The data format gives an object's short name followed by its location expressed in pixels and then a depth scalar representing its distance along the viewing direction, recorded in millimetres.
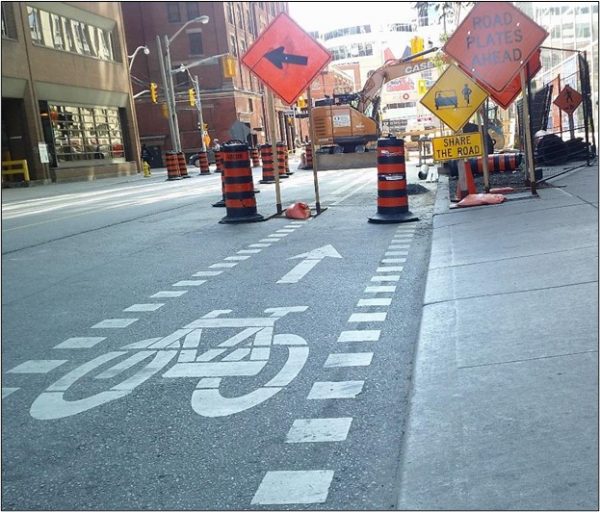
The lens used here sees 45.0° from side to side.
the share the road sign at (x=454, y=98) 11945
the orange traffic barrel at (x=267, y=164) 24522
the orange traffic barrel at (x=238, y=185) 12438
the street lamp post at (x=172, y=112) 45772
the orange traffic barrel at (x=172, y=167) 32822
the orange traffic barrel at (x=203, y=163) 35156
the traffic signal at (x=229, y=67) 40375
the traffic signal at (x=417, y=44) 30328
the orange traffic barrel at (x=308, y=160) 32969
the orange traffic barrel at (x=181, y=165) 33600
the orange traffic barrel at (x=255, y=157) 38794
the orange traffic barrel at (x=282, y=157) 27172
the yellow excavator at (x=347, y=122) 35344
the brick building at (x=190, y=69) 69000
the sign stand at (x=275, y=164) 13484
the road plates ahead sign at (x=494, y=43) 11383
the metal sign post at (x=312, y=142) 13000
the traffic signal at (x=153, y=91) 49000
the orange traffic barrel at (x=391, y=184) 11320
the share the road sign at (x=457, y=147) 11836
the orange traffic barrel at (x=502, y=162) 17516
